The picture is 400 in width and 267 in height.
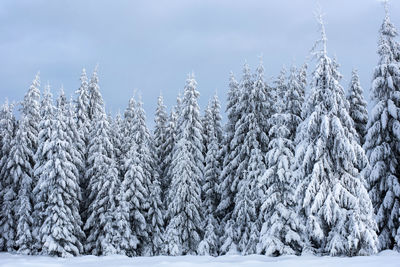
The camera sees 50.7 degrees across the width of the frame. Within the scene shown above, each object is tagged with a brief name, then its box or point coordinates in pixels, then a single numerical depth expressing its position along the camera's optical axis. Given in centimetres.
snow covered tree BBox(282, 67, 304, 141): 3019
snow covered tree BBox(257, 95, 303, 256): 2566
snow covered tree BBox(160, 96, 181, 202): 4259
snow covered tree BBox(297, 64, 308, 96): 3356
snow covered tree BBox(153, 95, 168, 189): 4469
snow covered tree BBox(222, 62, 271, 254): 3048
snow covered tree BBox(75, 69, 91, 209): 4491
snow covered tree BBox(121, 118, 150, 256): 3825
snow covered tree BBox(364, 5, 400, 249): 2417
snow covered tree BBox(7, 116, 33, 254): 3641
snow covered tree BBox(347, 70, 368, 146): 3328
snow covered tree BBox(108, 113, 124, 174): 4298
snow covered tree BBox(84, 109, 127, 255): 3641
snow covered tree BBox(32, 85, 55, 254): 3562
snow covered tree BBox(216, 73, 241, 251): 3353
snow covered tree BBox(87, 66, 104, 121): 4698
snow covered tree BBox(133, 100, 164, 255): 3916
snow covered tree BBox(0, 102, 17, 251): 3862
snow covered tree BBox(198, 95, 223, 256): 3359
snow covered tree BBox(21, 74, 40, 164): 4097
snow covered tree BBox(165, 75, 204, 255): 3491
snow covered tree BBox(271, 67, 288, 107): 3331
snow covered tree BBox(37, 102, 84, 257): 3416
